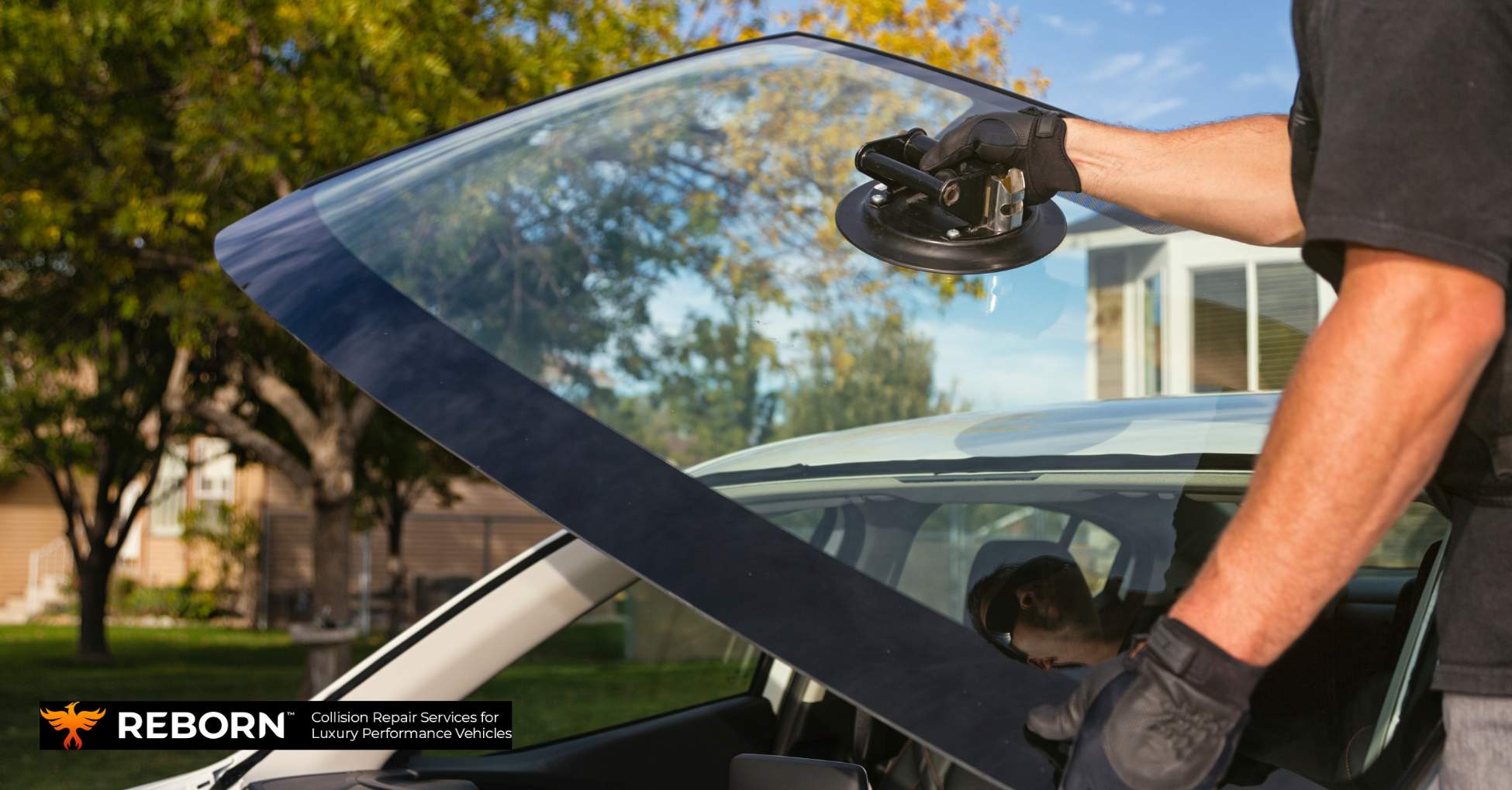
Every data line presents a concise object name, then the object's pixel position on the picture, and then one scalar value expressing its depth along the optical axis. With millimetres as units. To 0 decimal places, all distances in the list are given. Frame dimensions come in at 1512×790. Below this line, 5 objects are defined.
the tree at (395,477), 16172
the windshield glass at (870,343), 1577
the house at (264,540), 23406
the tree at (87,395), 11180
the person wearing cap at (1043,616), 1414
